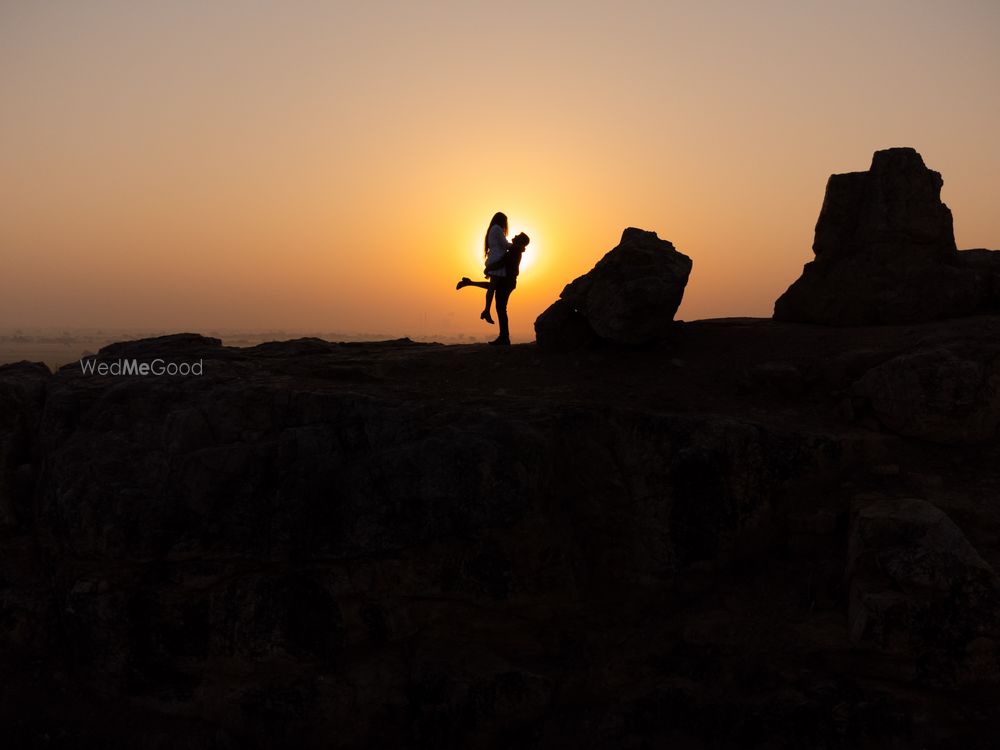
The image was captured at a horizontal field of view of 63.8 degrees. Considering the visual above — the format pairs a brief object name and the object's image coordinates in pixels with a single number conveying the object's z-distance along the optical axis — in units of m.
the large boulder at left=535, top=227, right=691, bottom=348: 14.73
